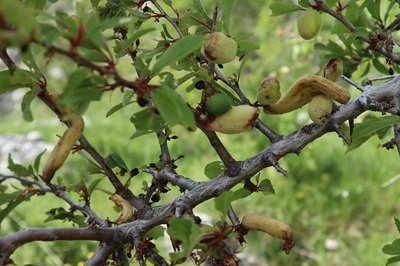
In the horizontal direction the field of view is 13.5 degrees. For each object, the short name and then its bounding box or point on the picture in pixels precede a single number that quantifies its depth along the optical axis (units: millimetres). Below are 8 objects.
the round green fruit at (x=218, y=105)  910
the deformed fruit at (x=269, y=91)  954
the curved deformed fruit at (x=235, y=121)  911
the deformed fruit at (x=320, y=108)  951
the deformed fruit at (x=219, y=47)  930
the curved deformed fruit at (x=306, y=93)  947
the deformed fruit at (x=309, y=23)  1008
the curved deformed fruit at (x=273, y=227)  922
